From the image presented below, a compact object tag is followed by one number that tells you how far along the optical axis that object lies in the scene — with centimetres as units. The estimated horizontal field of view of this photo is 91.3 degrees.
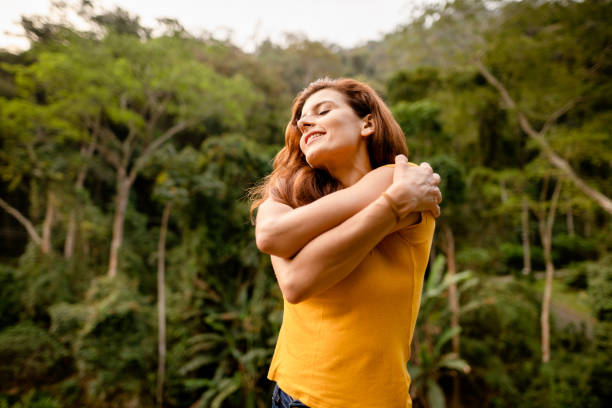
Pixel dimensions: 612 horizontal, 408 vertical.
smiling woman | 82
